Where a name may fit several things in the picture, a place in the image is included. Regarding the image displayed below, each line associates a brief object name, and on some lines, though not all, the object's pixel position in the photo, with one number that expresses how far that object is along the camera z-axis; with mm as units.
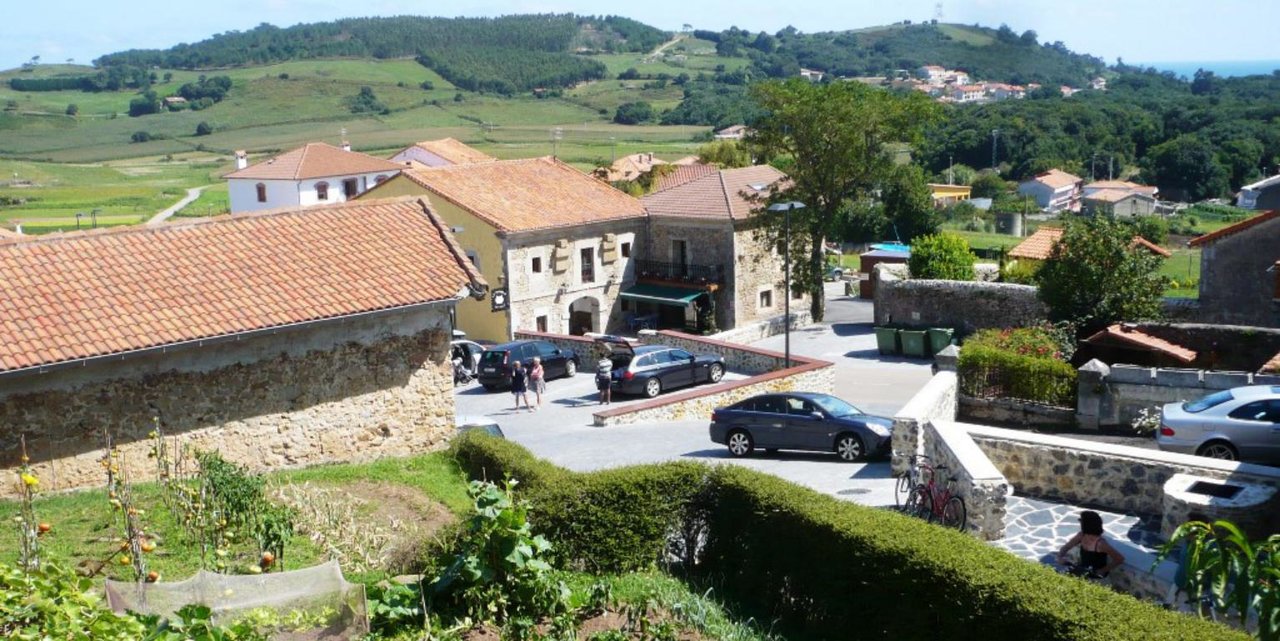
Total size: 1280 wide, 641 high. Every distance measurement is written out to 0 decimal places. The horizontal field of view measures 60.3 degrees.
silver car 15664
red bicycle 13109
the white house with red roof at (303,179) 69250
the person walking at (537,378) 28506
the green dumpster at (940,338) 33688
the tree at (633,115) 178750
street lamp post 28781
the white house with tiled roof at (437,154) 78381
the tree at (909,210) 72812
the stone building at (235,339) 15562
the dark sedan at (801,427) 19375
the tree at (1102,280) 27406
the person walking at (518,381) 27531
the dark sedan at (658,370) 28719
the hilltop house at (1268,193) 38438
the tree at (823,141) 41375
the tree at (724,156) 69688
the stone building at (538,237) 39969
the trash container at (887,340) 34688
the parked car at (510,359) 30734
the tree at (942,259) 37969
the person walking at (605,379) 27438
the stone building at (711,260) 43938
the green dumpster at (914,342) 34062
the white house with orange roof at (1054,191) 108688
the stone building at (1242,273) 28875
